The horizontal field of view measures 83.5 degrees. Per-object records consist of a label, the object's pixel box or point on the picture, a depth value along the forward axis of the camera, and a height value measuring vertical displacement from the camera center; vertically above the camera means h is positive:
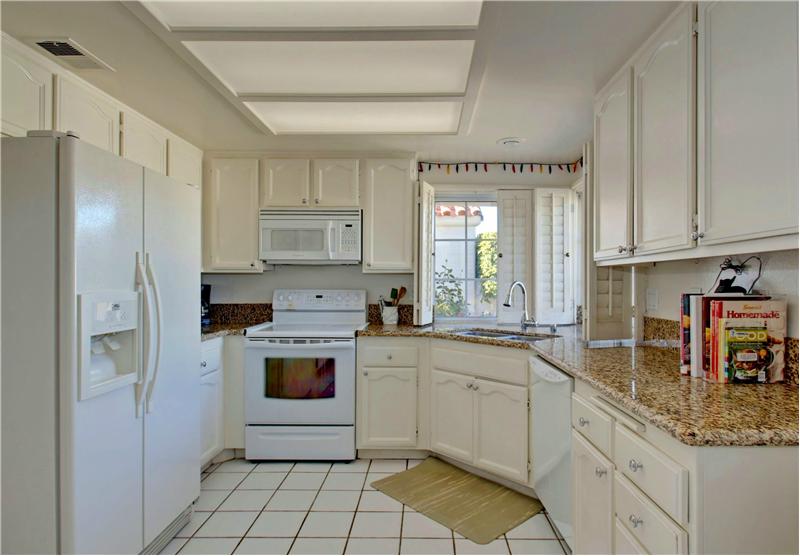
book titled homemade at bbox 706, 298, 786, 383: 1.46 -0.20
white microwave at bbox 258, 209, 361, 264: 3.28 +0.31
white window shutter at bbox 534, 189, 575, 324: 3.46 +0.17
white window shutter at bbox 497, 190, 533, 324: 3.53 +0.30
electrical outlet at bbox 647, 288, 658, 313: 2.35 -0.11
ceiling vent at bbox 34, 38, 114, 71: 1.78 +0.93
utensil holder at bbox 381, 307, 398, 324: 3.41 -0.28
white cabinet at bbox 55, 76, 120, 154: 2.00 +0.78
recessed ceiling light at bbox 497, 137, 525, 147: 2.94 +0.91
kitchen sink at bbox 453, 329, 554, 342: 2.87 -0.38
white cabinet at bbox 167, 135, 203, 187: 2.93 +0.80
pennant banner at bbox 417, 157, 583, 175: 3.53 +0.89
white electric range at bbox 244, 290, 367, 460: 2.93 -0.77
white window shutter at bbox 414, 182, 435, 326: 3.17 +0.13
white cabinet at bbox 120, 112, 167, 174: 2.46 +0.79
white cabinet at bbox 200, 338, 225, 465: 2.75 -0.79
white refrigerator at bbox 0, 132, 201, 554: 1.48 -0.25
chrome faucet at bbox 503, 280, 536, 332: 2.96 -0.28
